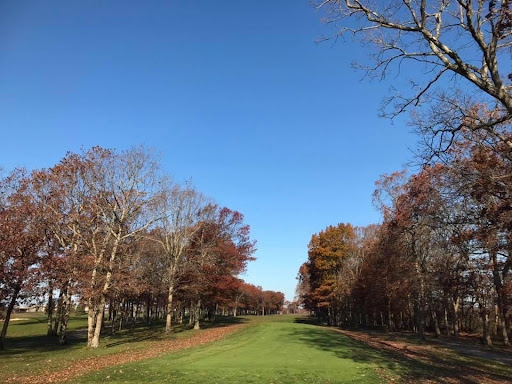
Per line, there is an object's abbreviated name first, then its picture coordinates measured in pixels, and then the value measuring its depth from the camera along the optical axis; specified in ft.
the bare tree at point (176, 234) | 120.98
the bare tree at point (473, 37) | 26.27
